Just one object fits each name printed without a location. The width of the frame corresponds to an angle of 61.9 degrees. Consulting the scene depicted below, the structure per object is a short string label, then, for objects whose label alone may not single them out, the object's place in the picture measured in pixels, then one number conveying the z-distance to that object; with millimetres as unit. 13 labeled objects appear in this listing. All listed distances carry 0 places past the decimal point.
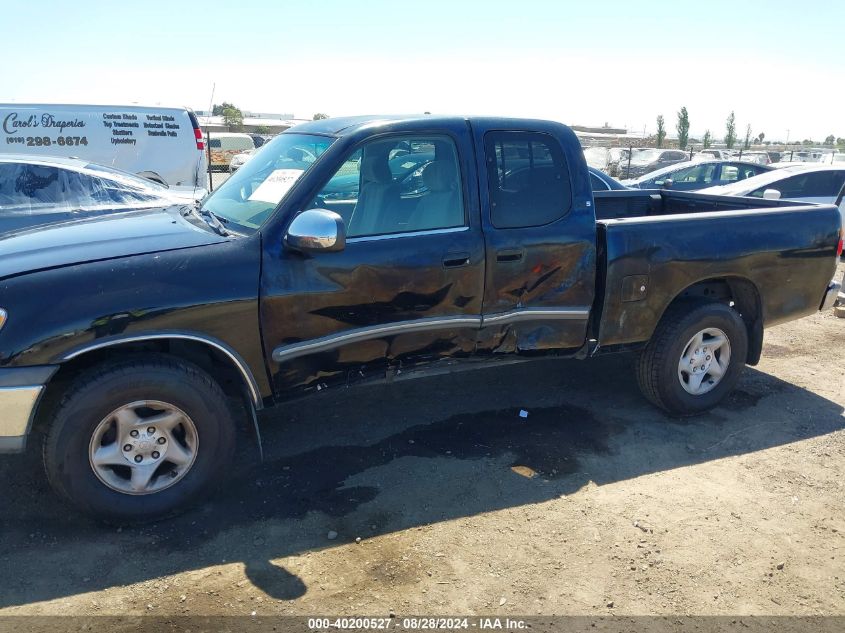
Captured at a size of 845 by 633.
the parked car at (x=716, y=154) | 30247
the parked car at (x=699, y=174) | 14789
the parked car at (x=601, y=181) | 9187
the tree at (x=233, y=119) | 47112
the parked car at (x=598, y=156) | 27288
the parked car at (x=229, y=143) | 35375
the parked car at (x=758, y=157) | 29117
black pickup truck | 3250
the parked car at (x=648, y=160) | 28312
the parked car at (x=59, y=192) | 6848
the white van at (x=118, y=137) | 10047
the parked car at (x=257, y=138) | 38297
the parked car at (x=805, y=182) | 11383
